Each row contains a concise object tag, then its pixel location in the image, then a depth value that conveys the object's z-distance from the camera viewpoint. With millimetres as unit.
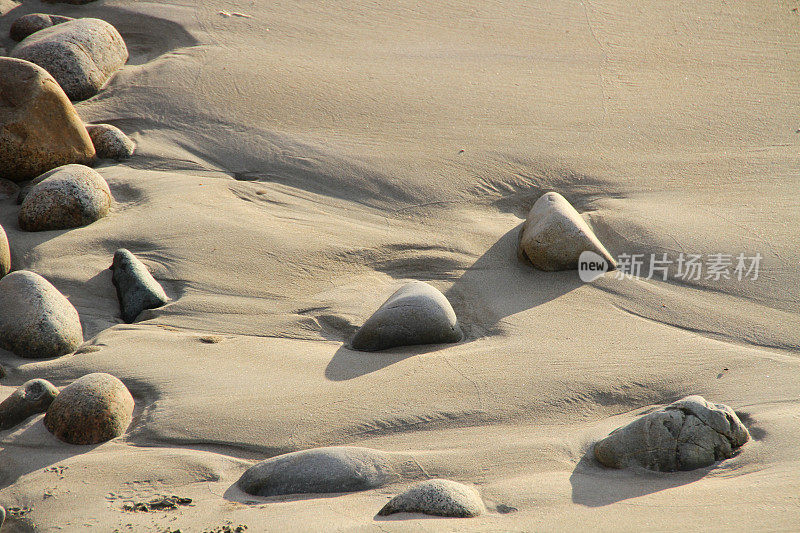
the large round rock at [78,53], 8664
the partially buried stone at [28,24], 9687
